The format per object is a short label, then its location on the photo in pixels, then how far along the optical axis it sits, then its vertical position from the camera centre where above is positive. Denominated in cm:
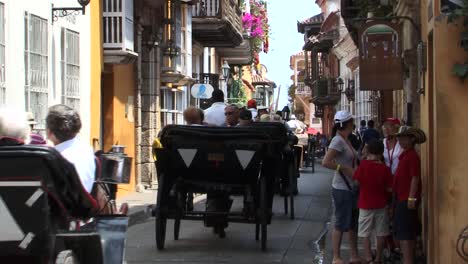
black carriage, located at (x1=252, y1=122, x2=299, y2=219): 1374 -72
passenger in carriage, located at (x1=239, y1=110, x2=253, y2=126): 1382 +1
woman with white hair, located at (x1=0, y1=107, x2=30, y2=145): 596 -3
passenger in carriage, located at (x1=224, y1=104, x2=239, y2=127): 1312 +6
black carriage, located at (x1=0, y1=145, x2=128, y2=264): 541 -51
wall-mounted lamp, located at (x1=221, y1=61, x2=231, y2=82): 3594 +192
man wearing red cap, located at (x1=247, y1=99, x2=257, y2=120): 1897 +29
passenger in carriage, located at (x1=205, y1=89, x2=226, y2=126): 1350 +7
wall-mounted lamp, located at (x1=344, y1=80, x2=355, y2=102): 3984 +122
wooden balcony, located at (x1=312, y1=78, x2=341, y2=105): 5294 +159
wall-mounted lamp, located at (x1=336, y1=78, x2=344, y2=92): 4740 +185
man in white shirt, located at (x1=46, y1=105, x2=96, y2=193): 646 -15
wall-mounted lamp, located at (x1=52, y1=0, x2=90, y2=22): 1484 +186
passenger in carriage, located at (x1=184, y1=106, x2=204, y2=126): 1180 +4
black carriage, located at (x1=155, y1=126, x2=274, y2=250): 1037 -61
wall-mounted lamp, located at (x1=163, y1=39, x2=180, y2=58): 2316 +181
